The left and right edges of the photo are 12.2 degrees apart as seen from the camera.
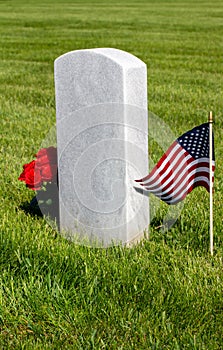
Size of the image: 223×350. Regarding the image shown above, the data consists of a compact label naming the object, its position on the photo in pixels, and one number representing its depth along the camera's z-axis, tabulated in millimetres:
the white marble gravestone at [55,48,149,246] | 6073
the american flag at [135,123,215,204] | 6099
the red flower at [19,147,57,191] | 7153
